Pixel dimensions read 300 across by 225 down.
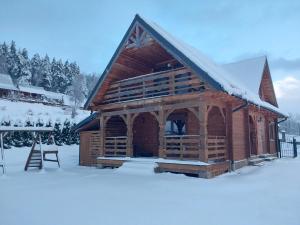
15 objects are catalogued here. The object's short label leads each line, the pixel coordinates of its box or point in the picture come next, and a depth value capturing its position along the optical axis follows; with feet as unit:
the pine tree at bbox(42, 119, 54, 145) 67.73
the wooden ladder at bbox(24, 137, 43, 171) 39.55
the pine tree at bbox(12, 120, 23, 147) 63.65
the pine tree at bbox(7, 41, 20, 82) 168.93
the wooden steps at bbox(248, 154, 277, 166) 41.86
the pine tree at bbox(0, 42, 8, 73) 164.47
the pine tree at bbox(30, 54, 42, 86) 188.24
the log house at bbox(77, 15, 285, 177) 31.83
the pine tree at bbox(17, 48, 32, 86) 167.55
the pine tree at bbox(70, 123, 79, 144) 74.31
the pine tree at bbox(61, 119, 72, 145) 72.93
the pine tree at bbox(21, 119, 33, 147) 65.19
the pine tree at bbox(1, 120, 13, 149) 61.43
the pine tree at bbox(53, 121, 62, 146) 71.57
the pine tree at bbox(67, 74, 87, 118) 156.68
